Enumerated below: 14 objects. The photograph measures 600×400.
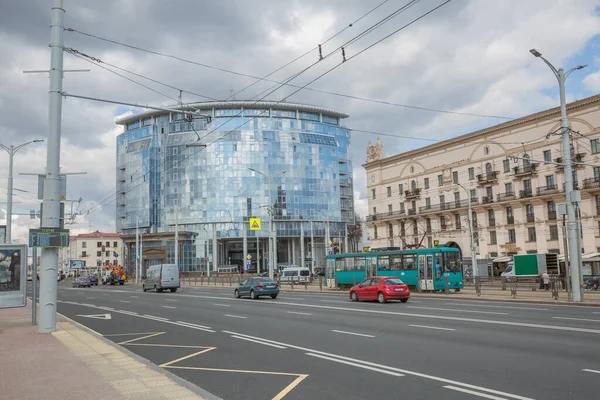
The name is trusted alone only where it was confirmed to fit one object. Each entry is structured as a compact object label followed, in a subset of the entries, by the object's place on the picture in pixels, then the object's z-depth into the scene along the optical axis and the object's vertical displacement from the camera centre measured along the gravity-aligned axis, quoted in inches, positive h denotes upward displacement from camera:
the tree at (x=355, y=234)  4549.2 +227.7
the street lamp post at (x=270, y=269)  1832.9 -25.0
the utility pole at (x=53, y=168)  585.9 +110.1
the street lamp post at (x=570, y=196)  971.9 +105.5
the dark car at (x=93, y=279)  2790.4 -65.9
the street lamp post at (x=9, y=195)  1277.1 +176.8
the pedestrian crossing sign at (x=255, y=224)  1894.7 +135.7
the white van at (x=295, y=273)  2205.5 -54.2
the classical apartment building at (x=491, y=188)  2007.9 +304.8
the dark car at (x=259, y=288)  1245.1 -60.1
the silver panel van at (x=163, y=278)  1758.1 -43.0
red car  1031.6 -61.6
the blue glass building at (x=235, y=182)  3730.3 +575.0
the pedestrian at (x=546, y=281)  1299.3 -66.8
